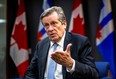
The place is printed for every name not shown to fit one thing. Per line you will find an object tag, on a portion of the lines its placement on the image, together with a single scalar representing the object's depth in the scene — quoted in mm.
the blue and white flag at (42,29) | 4172
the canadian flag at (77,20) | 4125
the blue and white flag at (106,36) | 3977
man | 1446
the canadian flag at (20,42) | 4320
